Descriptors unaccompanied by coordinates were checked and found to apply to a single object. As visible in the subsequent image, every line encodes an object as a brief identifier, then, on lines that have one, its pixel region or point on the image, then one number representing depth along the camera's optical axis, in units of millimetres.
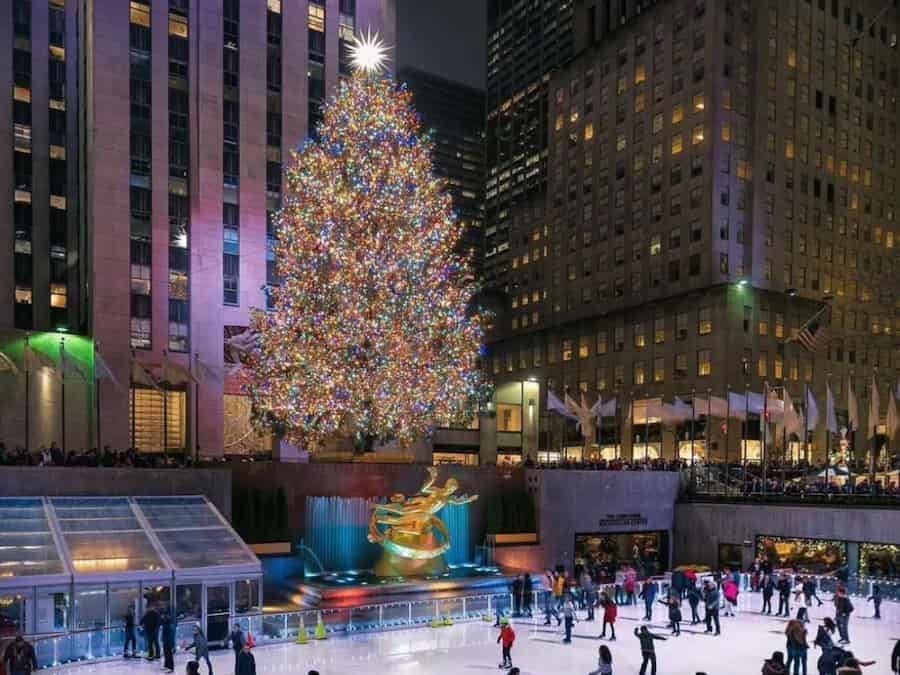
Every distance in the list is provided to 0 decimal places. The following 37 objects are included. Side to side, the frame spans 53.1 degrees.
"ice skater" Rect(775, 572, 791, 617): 29109
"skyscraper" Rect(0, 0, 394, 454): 46500
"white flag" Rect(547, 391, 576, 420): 47969
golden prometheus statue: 30750
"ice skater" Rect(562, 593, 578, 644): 23859
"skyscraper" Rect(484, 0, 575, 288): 141625
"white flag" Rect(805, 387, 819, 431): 42281
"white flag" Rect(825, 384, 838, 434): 41875
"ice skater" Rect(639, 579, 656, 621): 26953
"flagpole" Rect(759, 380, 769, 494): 41906
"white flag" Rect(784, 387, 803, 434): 43531
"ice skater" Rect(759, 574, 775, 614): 29262
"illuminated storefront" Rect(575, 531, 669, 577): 40156
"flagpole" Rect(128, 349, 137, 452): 45431
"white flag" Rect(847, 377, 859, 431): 41406
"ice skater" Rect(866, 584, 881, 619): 28264
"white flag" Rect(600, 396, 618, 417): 47375
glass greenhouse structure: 21219
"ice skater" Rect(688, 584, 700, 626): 26672
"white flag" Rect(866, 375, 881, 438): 40691
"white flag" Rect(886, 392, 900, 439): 40969
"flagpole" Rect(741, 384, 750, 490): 45172
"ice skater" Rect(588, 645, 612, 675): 16719
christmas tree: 34000
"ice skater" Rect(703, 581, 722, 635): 25000
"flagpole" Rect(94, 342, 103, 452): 43344
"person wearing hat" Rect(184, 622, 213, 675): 18897
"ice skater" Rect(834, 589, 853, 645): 22969
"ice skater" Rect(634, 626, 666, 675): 18812
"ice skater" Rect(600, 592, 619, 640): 24047
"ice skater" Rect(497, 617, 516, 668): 20031
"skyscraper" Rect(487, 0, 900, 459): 77000
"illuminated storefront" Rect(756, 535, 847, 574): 39000
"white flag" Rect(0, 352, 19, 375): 33316
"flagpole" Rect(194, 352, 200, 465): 44753
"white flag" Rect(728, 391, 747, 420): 46156
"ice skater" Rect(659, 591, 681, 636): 24938
